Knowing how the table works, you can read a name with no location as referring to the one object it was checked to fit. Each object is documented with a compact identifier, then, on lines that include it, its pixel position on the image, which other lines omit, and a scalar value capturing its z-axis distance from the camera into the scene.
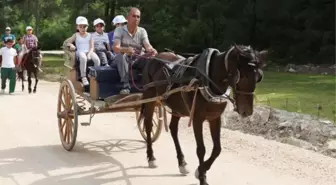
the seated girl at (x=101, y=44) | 10.42
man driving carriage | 8.97
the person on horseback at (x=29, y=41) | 21.68
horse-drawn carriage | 9.04
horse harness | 6.64
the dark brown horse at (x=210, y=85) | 6.41
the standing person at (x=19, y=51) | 20.75
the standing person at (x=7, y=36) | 20.45
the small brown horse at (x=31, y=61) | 20.48
